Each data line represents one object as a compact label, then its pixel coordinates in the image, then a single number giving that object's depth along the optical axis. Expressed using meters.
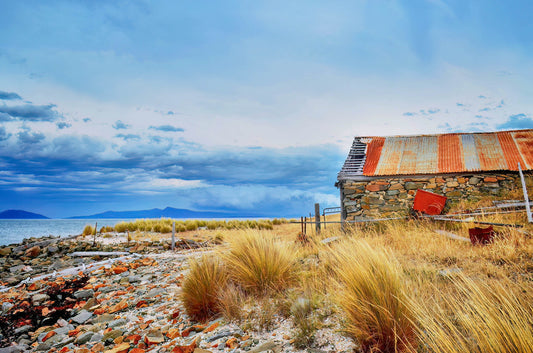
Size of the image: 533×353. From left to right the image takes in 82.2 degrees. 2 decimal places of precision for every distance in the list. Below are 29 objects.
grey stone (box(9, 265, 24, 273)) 10.48
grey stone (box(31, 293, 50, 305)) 6.57
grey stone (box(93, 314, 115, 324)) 5.09
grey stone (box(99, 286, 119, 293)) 6.62
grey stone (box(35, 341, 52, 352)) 4.52
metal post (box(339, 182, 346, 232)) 13.08
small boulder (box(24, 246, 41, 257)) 12.62
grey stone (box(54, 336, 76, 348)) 4.49
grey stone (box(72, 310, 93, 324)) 5.26
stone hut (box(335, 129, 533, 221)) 11.97
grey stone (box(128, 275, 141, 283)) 7.13
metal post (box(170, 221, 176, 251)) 11.48
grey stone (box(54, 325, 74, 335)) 4.99
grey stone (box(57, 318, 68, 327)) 5.30
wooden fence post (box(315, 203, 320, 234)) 11.94
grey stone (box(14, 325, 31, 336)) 5.20
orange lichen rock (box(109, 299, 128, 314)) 5.37
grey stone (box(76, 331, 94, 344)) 4.41
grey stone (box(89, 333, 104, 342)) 4.39
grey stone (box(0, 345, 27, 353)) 4.44
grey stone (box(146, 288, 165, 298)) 5.81
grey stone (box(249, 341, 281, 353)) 3.19
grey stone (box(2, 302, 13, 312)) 6.46
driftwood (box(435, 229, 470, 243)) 7.24
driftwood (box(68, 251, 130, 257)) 11.09
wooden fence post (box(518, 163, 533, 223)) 8.22
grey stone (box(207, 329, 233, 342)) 3.67
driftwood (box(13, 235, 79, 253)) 13.63
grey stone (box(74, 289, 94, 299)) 6.51
